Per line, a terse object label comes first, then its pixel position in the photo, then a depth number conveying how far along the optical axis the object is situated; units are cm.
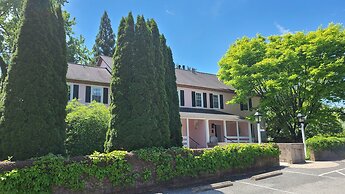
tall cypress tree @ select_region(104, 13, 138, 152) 824
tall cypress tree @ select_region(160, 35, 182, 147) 1069
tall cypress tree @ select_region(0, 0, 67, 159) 627
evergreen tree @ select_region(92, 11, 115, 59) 4430
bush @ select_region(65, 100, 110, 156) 1029
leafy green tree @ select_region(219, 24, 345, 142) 1738
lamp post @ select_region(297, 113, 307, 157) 1595
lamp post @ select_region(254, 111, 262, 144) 1395
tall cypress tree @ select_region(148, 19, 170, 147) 886
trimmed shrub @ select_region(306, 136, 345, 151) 1487
